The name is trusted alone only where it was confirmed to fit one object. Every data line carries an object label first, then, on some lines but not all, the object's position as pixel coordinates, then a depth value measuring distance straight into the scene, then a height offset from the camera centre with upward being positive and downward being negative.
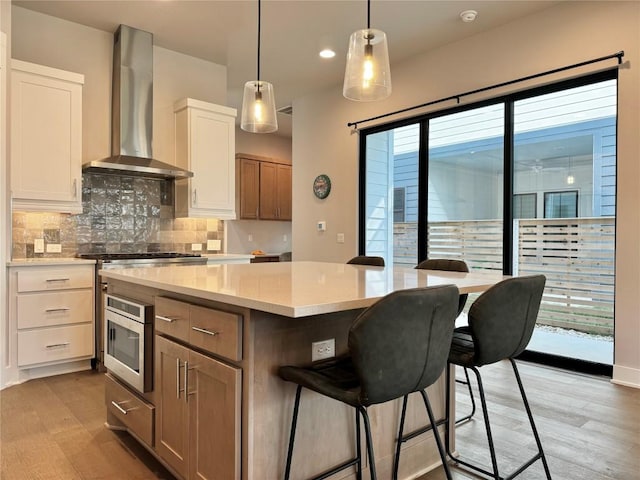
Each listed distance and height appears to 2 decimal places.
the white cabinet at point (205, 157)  4.49 +0.80
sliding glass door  3.50 +0.37
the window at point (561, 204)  3.65 +0.27
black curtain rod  3.31 +1.35
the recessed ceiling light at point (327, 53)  4.58 +1.90
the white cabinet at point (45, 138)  3.41 +0.76
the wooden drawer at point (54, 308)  3.30 -0.57
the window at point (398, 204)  5.06 +0.36
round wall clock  5.71 +0.64
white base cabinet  3.28 -0.60
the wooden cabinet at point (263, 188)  7.15 +0.78
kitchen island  1.45 -0.49
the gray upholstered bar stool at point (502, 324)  1.63 -0.33
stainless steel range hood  4.14 +1.24
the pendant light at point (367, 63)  2.29 +0.90
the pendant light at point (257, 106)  2.92 +0.85
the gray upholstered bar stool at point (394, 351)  1.26 -0.34
